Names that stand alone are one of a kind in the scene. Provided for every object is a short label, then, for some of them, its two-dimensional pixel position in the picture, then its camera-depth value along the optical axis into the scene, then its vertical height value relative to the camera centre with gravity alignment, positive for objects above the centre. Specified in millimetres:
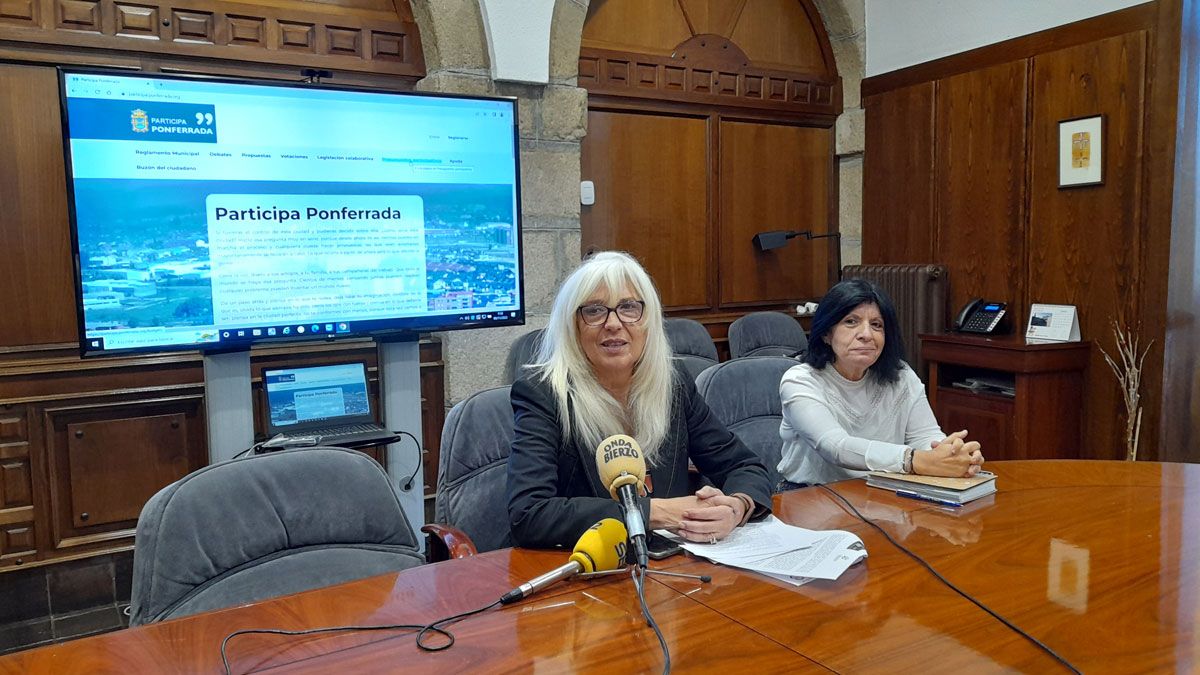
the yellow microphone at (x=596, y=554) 1302 -473
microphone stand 1354 -517
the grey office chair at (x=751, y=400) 2537 -437
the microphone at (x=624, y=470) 1313 -342
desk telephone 4348 -335
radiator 4707 -282
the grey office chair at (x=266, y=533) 1433 -489
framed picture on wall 3953 +481
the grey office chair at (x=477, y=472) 1945 -493
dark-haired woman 2254 -370
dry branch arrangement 3781 -582
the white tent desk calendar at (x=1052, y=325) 4066 -362
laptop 2506 -434
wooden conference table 1080 -521
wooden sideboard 3934 -715
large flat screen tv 2232 +164
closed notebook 1789 -511
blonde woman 1734 -322
